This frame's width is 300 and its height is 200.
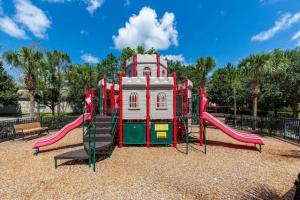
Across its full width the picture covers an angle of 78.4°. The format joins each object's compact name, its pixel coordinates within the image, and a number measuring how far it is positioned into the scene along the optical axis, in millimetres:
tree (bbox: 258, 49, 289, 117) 15423
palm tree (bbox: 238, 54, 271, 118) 17797
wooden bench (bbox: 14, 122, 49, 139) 11959
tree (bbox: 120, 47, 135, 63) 33719
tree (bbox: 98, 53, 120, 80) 35531
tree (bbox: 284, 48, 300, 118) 13805
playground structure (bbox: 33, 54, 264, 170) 10625
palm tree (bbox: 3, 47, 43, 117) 19984
